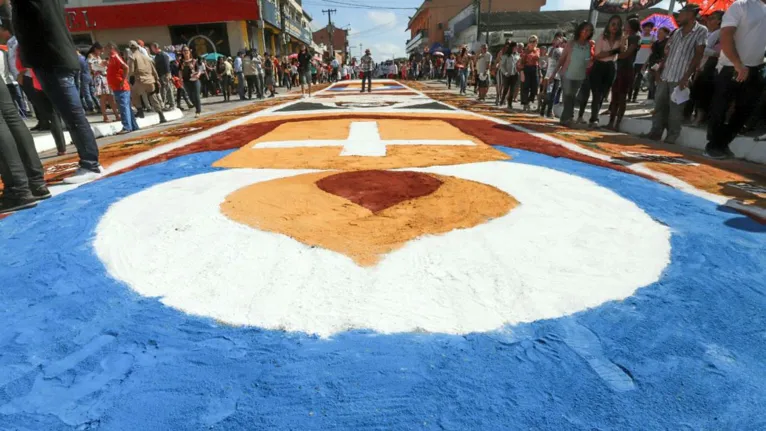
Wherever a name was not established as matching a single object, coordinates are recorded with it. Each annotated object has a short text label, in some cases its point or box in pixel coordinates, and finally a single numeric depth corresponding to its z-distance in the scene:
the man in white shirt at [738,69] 4.38
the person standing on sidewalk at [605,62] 6.78
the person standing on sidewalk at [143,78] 8.84
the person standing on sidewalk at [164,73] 10.83
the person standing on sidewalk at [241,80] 15.60
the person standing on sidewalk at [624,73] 6.81
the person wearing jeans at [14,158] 3.11
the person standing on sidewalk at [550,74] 9.46
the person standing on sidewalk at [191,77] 10.11
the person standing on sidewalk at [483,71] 12.73
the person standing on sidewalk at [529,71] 10.03
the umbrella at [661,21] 10.47
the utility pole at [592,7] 10.14
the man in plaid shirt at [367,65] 15.80
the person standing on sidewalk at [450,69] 22.73
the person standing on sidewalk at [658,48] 8.46
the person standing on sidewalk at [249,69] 15.52
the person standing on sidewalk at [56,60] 3.59
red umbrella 9.62
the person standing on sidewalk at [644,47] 10.34
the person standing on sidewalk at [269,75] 16.80
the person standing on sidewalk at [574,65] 7.36
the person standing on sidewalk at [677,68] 5.38
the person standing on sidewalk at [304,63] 17.00
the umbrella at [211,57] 20.64
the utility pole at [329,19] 63.09
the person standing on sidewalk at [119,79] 7.50
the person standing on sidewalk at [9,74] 7.75
